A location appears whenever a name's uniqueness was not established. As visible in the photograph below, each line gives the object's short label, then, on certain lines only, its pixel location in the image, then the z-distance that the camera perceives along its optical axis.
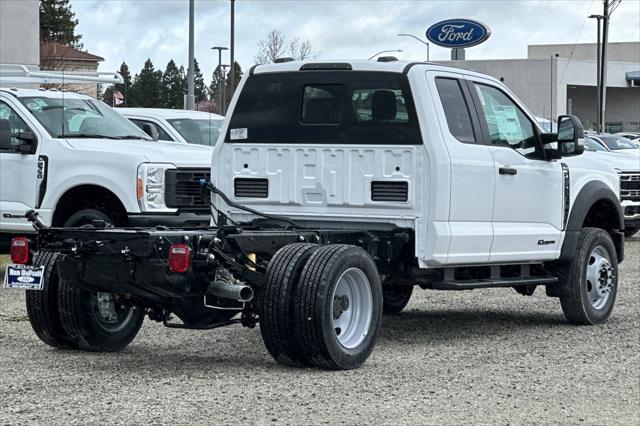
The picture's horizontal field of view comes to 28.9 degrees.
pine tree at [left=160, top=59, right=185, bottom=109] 82.62
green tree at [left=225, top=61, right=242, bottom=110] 112.00
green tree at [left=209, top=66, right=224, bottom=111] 108.88
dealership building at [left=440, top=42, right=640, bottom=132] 67.31
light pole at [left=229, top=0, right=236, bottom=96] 44.06
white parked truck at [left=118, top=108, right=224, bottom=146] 15.74
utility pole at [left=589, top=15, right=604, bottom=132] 47.06
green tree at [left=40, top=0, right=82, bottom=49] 69.25
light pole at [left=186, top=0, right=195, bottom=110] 26.74
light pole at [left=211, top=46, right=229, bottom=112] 63.02
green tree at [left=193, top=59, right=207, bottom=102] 105.57
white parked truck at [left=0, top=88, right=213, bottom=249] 12.46
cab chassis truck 8.30
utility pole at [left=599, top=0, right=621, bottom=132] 46.56
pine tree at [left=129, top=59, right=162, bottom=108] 85.04
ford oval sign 43.53
